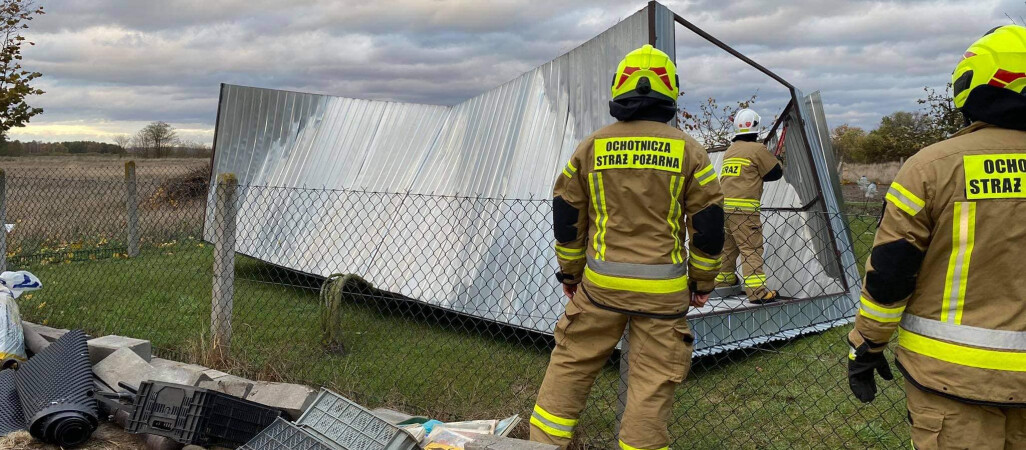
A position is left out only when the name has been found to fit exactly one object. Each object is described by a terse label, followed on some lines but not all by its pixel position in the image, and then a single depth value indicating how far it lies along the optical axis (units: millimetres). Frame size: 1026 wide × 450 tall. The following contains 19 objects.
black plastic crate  3477
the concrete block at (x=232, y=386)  3852
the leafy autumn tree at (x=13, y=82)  12344
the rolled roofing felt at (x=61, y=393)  3596
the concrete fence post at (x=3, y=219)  6582
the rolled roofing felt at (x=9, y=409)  3854
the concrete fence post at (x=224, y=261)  4570
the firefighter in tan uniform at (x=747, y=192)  6297
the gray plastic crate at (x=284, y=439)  3260
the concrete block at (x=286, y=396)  3693
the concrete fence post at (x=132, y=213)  9783
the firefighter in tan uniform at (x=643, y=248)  2953
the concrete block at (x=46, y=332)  5423
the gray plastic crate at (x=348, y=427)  3178
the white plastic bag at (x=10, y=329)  4680
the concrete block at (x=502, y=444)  2777
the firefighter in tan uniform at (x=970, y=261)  2154
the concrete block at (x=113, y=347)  4602
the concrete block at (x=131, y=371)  4109
